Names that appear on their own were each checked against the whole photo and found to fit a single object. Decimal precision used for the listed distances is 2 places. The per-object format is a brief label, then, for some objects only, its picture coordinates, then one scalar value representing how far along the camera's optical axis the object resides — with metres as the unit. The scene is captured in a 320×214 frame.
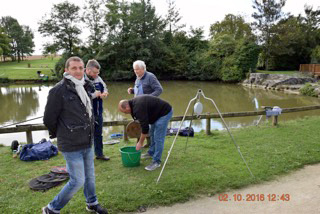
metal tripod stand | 4.19
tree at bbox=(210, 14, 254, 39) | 37.25
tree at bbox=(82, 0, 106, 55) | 31.72
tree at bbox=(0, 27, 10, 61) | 41.37
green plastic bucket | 4.41
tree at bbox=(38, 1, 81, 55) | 31.75
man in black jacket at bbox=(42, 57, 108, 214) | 2.58
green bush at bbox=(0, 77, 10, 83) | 27.41
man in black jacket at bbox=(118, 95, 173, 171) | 3.72
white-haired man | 4.64
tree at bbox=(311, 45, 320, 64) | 28.62
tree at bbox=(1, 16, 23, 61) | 52.30
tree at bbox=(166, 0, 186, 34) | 37.62
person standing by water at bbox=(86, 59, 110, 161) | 4.39
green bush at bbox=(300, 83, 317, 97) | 18.05
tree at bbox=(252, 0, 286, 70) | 29.73
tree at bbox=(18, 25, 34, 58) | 53.30
